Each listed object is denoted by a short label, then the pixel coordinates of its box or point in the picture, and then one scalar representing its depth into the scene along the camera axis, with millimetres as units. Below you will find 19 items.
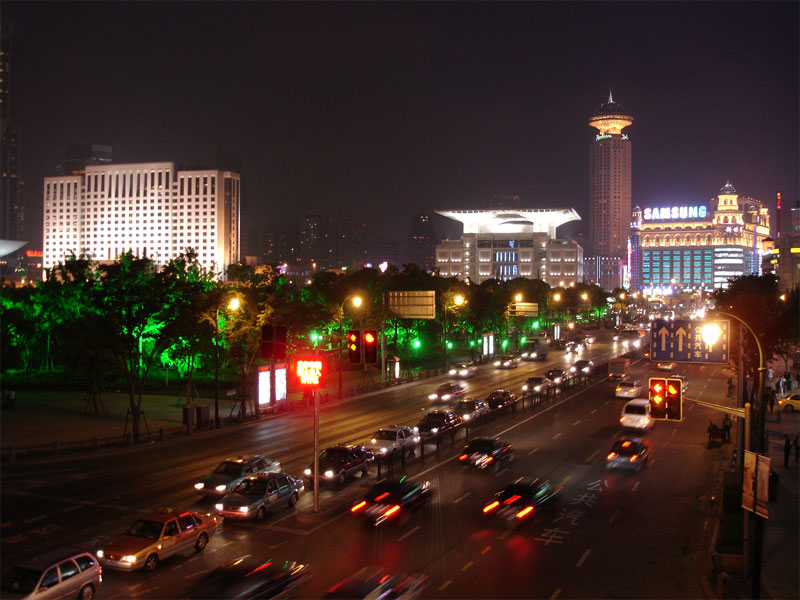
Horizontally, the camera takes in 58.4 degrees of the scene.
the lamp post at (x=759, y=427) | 16016
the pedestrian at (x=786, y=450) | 31625
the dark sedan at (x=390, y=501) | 21953
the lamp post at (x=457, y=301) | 72038
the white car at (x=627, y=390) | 51688
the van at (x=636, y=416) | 38469
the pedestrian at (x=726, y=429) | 37188
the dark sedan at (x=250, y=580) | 13141
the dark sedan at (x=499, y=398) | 45844
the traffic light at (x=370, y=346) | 23703
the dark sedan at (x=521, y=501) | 22531
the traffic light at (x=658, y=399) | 19797
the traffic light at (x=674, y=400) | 19641
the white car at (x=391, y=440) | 31200
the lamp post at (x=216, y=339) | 38719
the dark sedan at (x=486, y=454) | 29641
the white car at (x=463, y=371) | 66381
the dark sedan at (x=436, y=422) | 36094
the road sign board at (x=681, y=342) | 23609
